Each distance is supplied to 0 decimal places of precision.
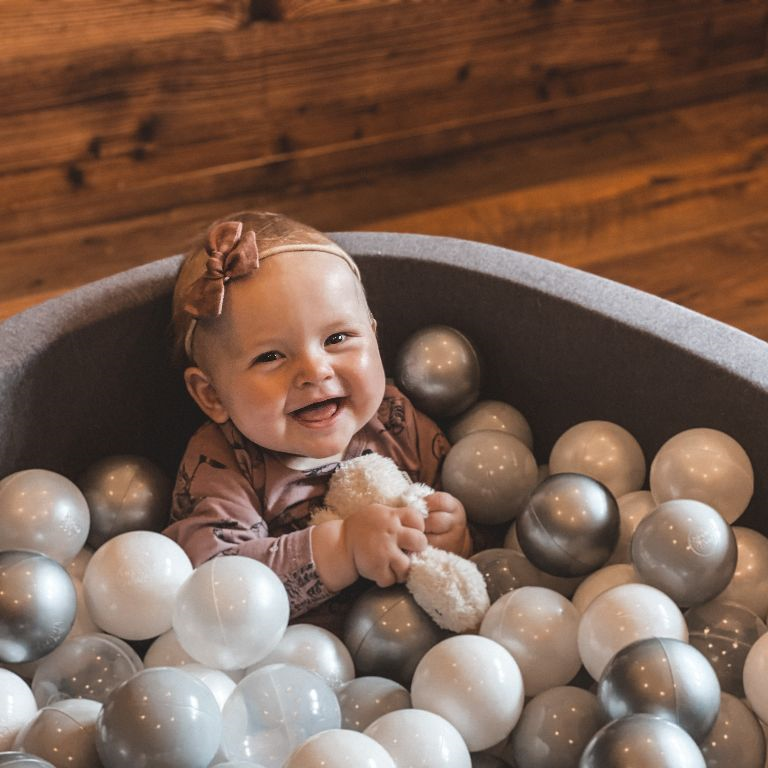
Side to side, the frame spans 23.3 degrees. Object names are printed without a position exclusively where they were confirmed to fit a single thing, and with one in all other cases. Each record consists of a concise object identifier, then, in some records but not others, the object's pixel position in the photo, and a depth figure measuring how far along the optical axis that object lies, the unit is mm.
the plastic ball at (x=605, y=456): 1316
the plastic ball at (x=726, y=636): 1176
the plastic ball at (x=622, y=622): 1143
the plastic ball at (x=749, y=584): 1220
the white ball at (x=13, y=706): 1125
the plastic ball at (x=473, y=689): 1130
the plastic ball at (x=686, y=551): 1176
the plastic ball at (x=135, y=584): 1197
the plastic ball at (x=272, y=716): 1103
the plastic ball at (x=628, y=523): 1271
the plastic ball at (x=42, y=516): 1237
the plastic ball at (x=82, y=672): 1170
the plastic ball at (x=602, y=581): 1225
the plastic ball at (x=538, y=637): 1179
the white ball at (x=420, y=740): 1091
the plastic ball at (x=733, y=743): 1119
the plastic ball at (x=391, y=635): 1207
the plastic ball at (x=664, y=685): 1087
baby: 1250
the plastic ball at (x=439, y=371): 1380
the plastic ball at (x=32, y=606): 1156
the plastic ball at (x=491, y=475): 1319
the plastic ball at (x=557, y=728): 1129
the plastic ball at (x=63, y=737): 1091
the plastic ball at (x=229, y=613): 1146
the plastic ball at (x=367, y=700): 1156
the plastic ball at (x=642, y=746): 1038
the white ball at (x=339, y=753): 1040
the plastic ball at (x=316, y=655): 1188
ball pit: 1276
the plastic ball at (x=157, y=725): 1063
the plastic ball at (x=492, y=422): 1399
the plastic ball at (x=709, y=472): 1241
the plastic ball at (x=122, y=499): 1312
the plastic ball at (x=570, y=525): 1222
